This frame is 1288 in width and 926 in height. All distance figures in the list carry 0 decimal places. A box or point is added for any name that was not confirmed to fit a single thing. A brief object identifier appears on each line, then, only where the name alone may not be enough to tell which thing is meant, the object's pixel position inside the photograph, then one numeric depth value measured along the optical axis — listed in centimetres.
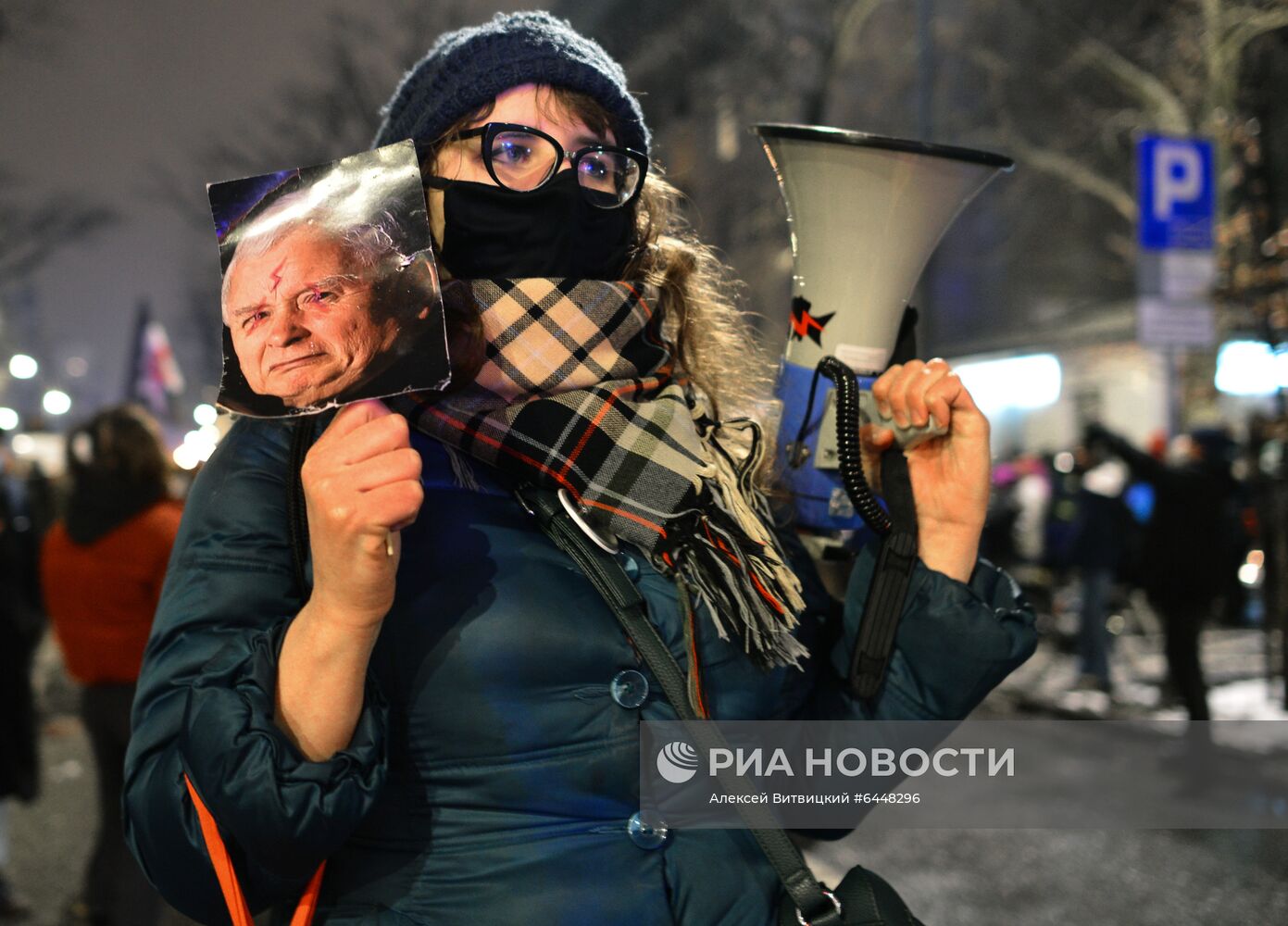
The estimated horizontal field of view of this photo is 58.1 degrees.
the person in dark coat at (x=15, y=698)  483
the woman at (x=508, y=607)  138
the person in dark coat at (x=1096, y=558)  893
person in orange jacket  478
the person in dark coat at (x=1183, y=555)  736
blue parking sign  811
